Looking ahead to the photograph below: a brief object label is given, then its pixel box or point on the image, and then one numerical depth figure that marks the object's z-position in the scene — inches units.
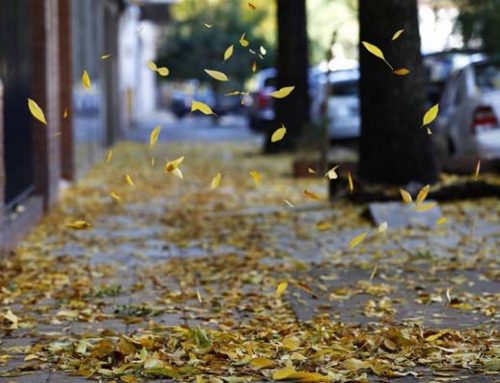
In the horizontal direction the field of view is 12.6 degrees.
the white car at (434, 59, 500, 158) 1026.2
